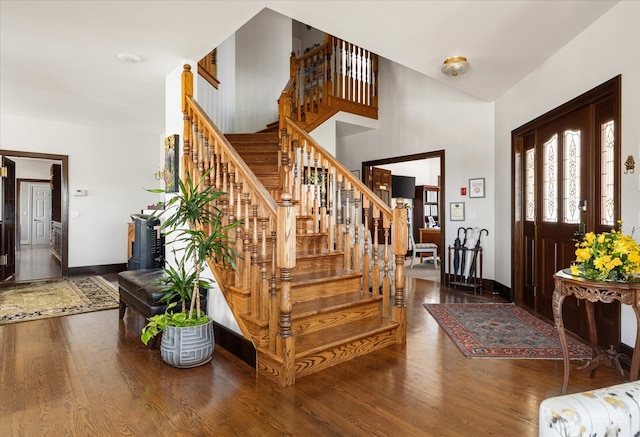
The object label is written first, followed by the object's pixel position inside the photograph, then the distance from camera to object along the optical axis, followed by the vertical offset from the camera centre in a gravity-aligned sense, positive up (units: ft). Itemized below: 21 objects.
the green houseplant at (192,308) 8.35 -2.19
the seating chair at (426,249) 25.78 -2.20
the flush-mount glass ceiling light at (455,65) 11.44 +4.86
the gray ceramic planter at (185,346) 8.34 -2.95
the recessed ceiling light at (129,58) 11.59 +5.20
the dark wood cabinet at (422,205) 33.99 +1.22
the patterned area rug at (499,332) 9.41 -3.45
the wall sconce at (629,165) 8.11 +1.20
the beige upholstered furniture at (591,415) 3.13 -1.74
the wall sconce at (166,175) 12.46 +1.51
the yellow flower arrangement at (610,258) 6.53 -0.74
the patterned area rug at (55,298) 13.03 -3.37
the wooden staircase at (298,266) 7.95 -1.31
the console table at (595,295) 6.52 -1.43
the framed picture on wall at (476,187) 17.37 +1.48
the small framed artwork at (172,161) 12.01 +1.90
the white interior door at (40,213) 39.09 +0.55
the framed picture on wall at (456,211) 18.21 +0.36
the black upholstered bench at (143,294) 9.89 -2.18
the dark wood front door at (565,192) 9.35 +0.81
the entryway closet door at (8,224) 18.68 -0.31
